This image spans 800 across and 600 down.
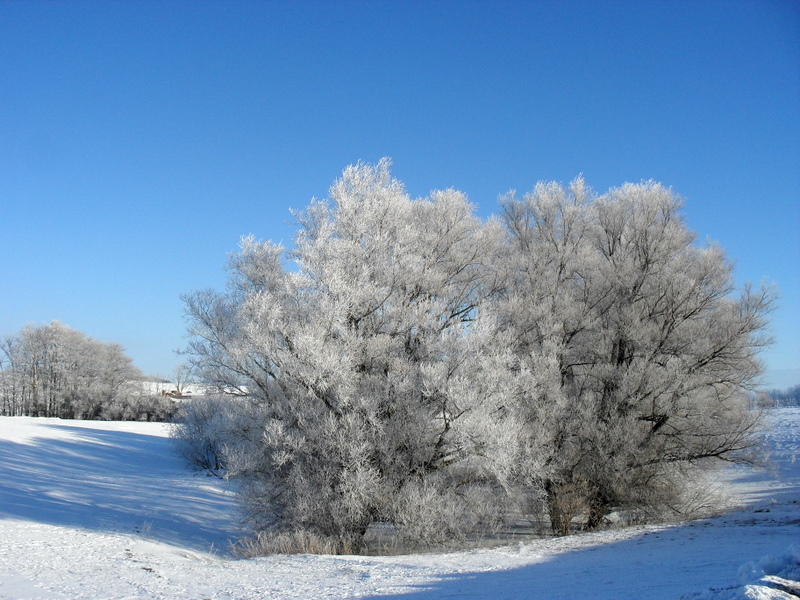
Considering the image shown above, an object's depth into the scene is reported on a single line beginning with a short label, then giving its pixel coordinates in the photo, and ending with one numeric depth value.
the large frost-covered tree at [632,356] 16.97
